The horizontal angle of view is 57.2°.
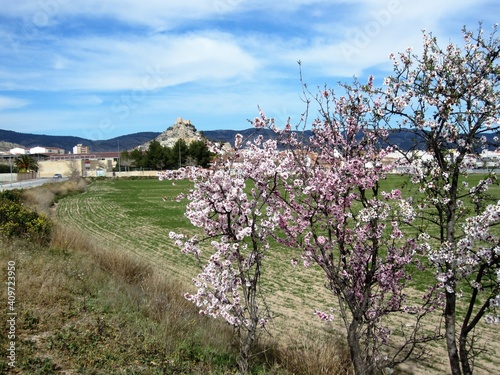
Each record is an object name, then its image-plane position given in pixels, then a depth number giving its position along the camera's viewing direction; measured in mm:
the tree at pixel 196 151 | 114650
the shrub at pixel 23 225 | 11930
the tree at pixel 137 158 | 132625
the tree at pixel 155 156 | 125569
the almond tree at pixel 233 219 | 5871
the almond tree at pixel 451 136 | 5089
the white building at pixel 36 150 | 150000
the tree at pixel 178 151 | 122475
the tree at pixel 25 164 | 111125
